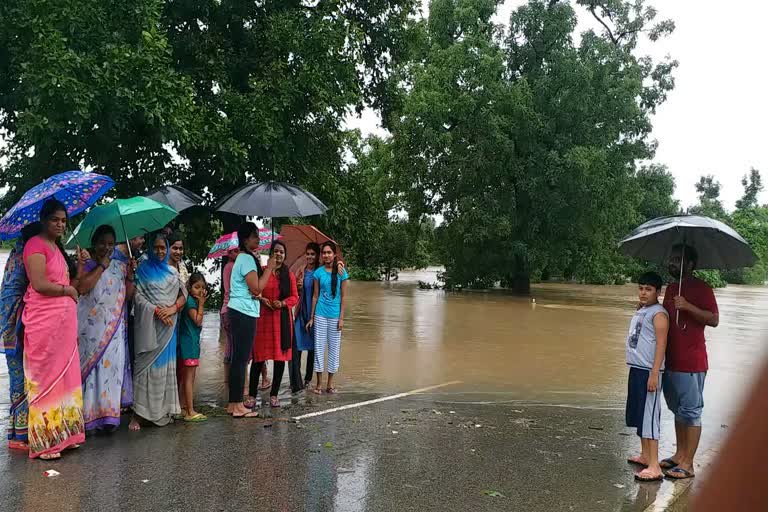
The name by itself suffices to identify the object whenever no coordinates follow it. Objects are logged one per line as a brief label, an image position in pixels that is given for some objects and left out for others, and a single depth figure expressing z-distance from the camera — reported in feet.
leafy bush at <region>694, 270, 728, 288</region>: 148.62
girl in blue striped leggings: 26.20
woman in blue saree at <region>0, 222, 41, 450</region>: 17.51
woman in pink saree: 16.66
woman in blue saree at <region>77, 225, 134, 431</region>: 18.60
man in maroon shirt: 16.96
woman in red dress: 22.89
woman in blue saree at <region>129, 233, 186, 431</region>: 19.97
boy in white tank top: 16.70
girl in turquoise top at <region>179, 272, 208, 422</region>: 21.16
